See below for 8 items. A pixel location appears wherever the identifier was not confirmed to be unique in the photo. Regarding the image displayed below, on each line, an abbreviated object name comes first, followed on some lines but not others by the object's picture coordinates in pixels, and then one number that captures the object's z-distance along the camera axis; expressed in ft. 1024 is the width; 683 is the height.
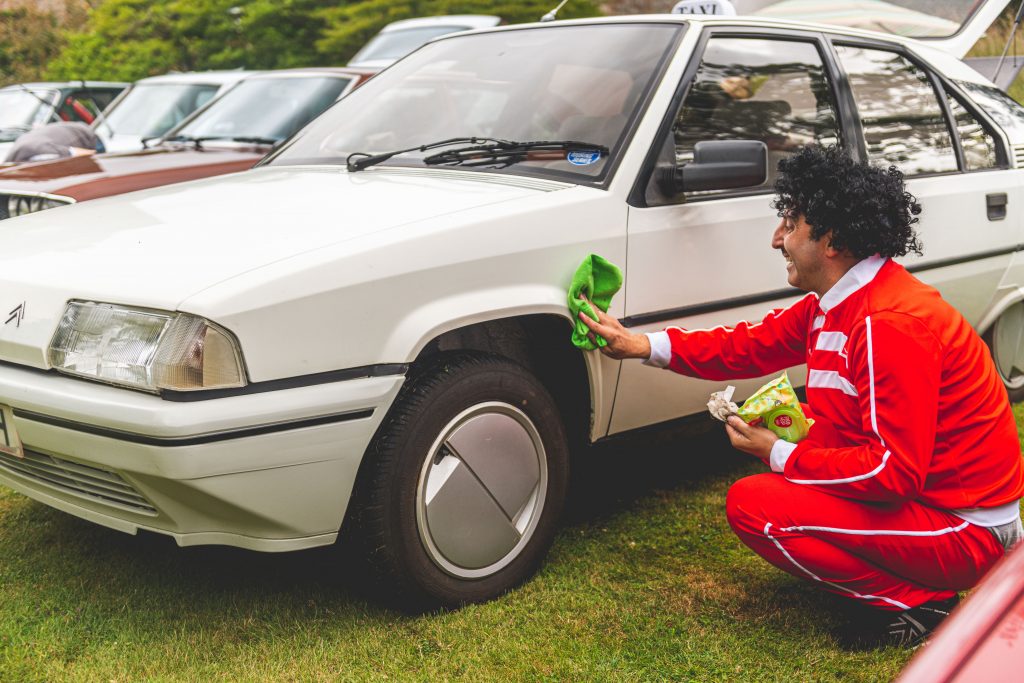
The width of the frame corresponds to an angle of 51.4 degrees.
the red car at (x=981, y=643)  3.97
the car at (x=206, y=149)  16.94
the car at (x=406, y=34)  36.01
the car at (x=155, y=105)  29.32
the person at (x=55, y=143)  21.93
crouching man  8.40
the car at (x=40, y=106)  36.55
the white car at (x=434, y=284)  8.00
